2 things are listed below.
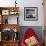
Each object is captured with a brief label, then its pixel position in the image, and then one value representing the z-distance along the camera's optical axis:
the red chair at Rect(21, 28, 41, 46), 3.25
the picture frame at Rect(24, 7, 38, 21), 3.39
